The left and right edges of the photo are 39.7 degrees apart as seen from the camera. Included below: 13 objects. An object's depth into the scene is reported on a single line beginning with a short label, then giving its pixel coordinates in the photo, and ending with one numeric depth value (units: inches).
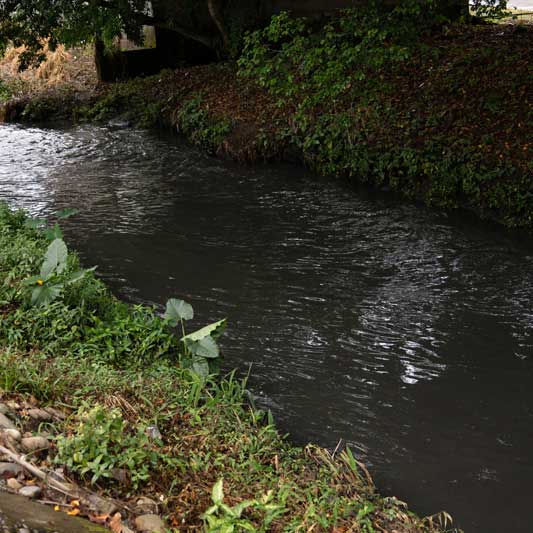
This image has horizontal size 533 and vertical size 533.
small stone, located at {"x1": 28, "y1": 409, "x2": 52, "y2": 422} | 159.3
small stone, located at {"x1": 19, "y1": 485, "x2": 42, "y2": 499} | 131.6
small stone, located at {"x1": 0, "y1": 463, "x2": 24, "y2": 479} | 135.9
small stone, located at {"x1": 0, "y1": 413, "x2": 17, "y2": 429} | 150.7
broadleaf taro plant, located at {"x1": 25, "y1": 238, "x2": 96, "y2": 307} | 230.4
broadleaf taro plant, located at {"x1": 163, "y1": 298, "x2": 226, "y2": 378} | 215.3
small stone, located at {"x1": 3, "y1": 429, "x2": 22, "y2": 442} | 146.5
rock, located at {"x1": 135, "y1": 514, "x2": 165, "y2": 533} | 132.3
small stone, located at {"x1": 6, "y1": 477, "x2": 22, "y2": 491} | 133.0
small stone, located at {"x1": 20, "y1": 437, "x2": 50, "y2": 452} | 146.2
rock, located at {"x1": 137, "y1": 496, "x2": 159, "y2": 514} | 138.7
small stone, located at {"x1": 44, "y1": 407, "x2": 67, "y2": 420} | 162.9
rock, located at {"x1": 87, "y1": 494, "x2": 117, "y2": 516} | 133.8
